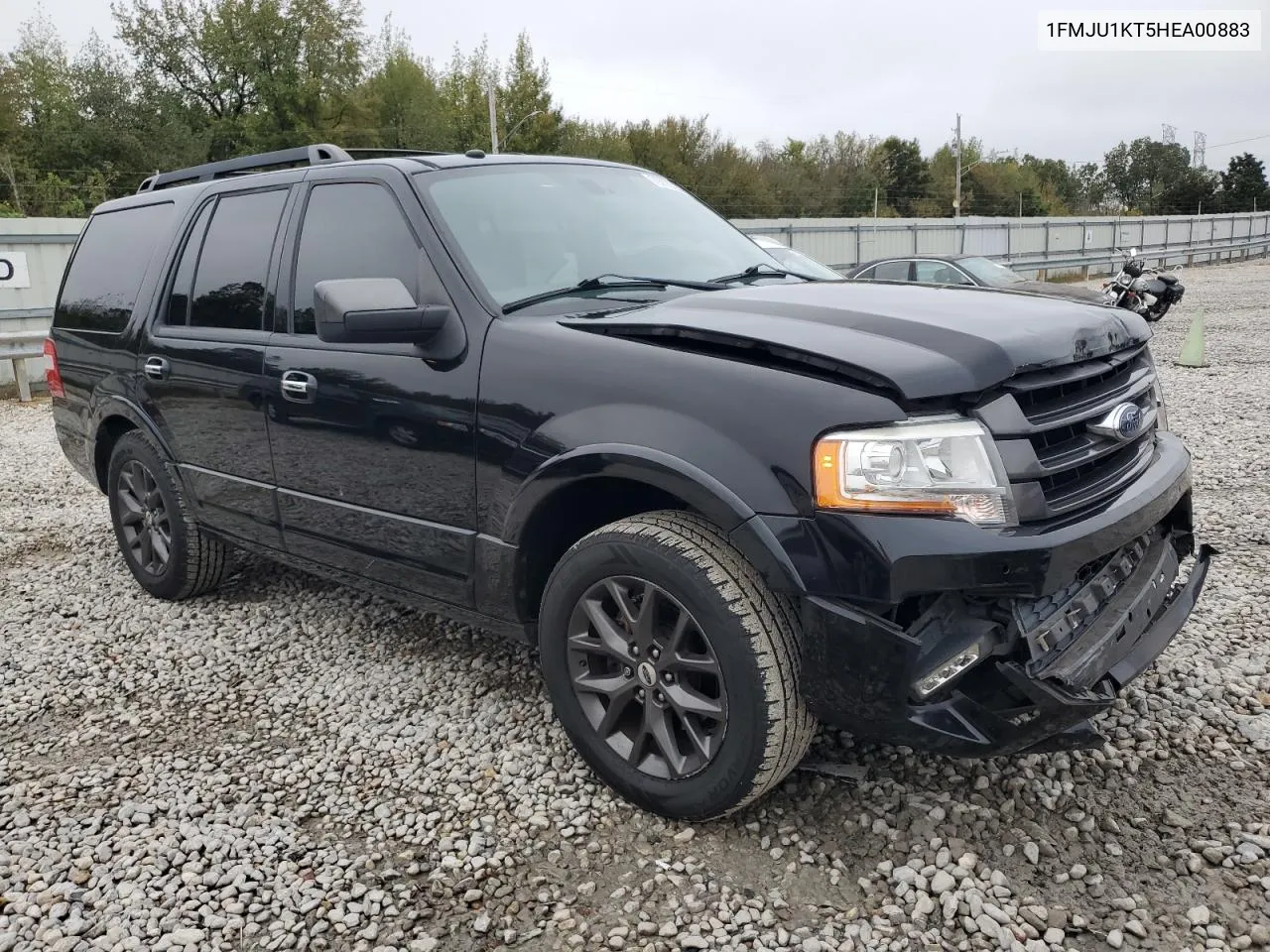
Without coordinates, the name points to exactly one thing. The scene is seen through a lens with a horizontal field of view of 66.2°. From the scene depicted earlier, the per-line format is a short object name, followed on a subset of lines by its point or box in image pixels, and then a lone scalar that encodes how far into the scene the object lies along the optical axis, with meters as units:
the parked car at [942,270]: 12.80
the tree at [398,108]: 50.62
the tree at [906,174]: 72.31
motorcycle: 11.45
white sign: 13.83
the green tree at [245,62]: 47.66
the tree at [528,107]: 52.88
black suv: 2.32
